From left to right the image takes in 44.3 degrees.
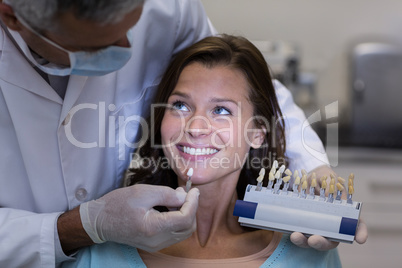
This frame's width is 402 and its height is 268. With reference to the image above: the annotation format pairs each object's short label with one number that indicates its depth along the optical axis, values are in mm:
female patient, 1566
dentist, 1154
